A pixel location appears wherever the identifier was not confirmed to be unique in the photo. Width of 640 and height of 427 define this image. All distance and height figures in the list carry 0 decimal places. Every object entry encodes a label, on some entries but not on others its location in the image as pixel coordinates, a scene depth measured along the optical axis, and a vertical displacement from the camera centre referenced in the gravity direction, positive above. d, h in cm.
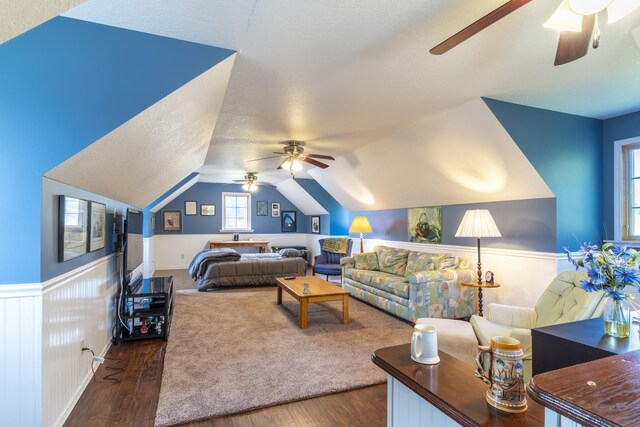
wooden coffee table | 399 -102
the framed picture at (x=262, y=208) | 995 +14
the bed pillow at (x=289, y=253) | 724 -89
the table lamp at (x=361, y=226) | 657 -26
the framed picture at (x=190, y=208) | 915 +13
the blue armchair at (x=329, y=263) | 678 -111
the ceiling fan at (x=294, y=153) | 484 +88
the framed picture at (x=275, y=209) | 1009 +12
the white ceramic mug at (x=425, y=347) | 108 -44
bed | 613 -109
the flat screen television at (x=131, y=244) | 360 -37
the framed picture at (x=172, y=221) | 893 -23
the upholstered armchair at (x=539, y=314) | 230 -78
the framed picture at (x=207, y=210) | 930 +8
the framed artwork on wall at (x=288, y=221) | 1020 -25
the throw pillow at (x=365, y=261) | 573 -84
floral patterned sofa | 410 -98
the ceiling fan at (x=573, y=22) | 137 +85
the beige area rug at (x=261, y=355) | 245 -138
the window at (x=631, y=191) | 346 +23
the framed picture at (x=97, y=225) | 275 -11
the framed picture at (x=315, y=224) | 954 -34
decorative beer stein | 81 -41
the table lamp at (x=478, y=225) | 378 -14
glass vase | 151 -48
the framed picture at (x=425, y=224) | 519 -19
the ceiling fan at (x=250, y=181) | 729 +73
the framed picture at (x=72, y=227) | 211 -10
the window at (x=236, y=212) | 959 +2
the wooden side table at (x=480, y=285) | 386 -85
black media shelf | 362 -112
